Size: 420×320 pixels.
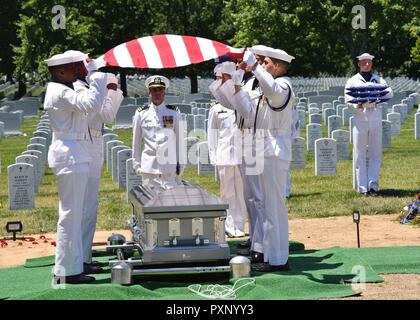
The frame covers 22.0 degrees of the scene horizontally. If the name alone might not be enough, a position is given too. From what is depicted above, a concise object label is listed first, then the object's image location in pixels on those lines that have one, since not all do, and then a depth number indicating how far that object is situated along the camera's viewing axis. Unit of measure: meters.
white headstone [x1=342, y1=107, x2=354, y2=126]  30.39
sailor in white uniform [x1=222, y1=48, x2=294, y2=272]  10.23
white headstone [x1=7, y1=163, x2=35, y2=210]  16.31
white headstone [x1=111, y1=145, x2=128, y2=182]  19.70
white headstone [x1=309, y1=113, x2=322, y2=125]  27.77
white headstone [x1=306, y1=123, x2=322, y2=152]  24.08
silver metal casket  9.69
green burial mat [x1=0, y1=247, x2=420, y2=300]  9.12
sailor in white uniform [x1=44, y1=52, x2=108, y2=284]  9.61
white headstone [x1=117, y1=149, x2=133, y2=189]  18.30
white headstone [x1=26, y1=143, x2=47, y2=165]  20.95
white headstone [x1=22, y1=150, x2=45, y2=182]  19.53
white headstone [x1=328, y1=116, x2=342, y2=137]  25.70
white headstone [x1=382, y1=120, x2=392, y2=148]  24.40
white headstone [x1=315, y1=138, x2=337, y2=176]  19.50
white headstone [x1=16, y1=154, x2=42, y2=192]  17.90
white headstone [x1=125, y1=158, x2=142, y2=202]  16.55
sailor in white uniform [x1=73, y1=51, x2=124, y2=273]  10.62
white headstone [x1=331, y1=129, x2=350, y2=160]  22.02
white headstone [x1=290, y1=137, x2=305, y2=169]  20.39
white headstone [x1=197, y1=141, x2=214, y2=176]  20.45
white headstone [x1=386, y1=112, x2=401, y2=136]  28.23
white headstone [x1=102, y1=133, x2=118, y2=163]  23.31
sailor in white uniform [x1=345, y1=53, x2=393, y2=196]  16.86
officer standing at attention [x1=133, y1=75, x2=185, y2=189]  11.68
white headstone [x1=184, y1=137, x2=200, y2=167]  21.59
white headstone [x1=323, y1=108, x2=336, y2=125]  31.30
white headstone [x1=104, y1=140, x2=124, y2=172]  21.44
